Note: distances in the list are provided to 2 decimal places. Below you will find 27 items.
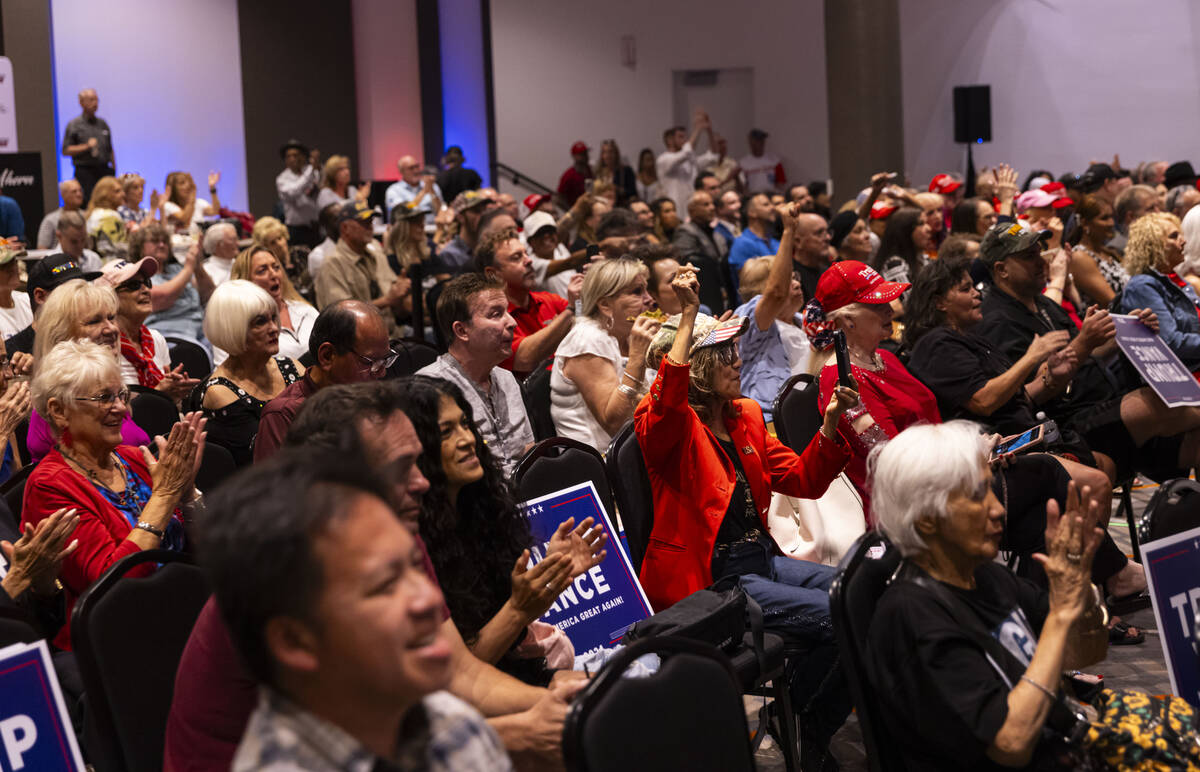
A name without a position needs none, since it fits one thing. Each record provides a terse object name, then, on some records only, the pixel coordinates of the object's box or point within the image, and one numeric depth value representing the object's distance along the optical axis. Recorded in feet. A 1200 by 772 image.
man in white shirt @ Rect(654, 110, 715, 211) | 55.62
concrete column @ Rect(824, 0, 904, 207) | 47.06
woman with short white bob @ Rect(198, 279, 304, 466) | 14.88
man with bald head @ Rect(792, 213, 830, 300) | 23.84
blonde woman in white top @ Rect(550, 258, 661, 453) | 14.89
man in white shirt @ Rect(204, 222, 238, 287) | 26.35
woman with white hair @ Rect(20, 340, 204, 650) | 10.21
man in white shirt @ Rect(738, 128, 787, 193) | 61.46
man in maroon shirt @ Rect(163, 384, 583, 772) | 6.01
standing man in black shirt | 45.50
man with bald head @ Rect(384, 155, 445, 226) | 45.21
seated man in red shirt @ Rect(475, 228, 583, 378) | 20.74
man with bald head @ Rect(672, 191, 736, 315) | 29.45
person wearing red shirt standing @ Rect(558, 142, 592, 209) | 55.42
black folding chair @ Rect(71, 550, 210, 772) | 8.34
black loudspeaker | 58.85
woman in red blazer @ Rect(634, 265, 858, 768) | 11.27
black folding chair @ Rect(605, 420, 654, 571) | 12.26
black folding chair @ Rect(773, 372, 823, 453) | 15.14
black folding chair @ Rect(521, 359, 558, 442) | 16.35
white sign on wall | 35.94
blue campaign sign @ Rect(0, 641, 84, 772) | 7.86
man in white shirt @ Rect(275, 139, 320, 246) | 45.98
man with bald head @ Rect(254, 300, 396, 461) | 13.50
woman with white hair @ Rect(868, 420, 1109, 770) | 7.23
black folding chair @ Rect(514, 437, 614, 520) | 12.41
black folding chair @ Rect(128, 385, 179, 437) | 14.93
